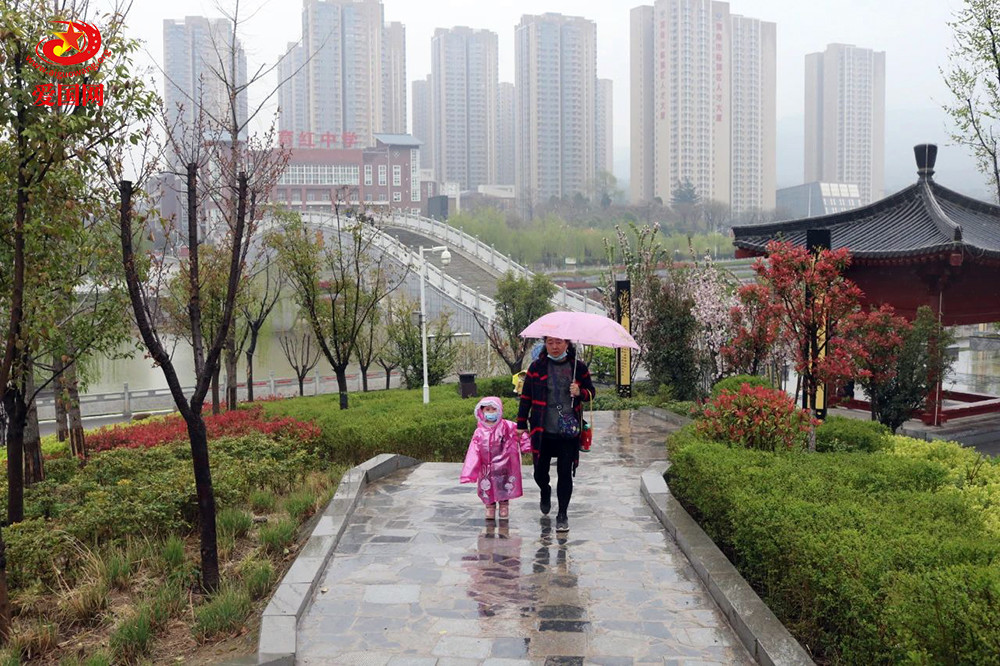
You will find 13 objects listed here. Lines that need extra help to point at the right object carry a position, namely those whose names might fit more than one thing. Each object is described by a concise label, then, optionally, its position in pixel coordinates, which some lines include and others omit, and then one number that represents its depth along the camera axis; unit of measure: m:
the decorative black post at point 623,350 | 14.66
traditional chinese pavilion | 14.33
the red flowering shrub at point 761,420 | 7.10
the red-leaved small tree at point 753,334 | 8.73
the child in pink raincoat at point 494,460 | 6.33
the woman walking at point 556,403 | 6.08
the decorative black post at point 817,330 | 8.50
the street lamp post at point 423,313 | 15.72
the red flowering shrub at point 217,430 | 10.14
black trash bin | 17.23
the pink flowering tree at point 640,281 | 14.93
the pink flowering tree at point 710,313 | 14.73
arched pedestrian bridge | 27.94
